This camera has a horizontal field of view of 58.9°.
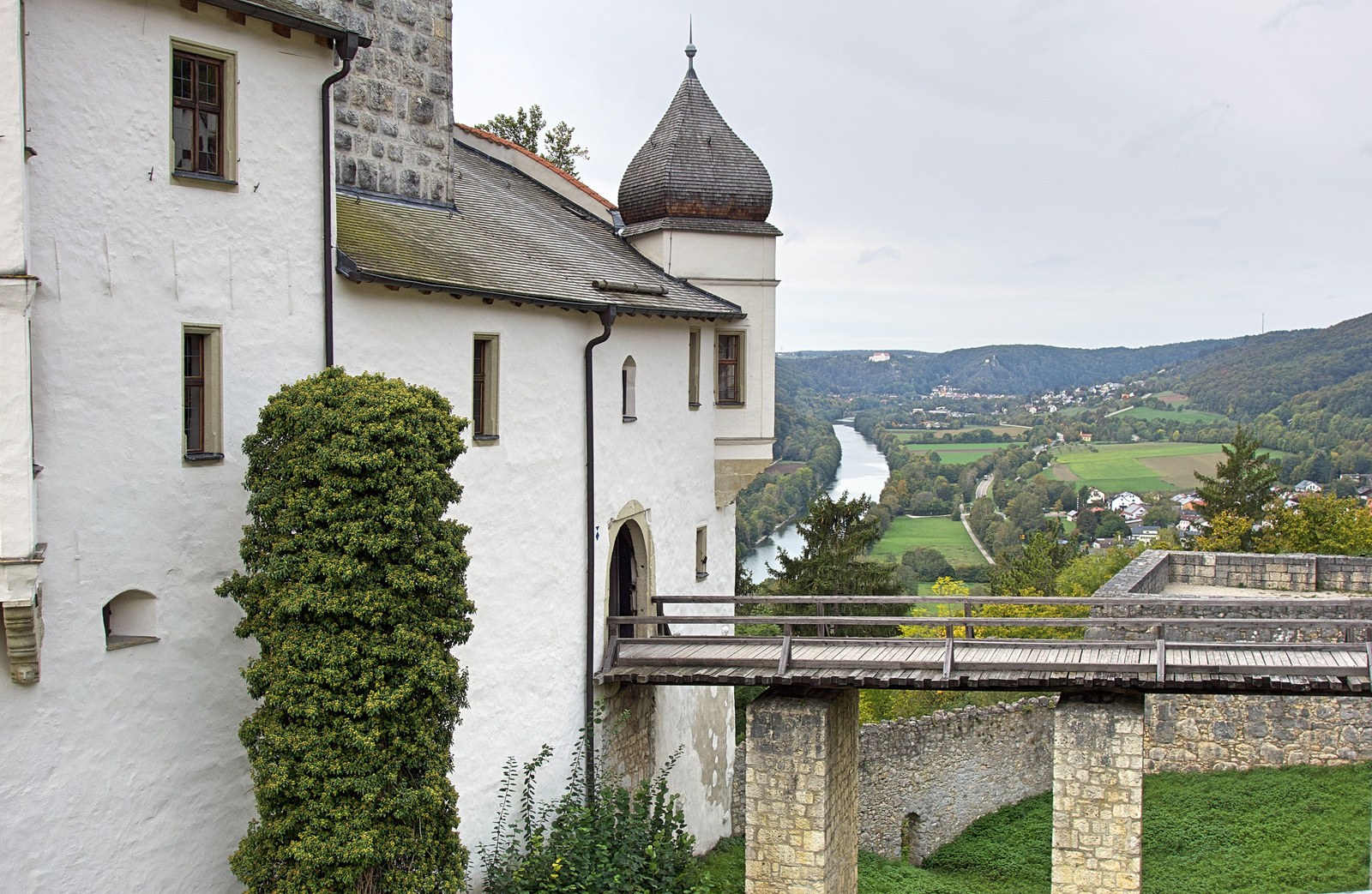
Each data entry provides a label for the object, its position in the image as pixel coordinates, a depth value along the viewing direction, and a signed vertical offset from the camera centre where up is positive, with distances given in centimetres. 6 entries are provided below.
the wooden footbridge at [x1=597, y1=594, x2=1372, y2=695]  1343 -291
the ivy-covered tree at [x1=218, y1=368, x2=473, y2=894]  951 -182
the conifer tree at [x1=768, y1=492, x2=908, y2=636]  4034 -506
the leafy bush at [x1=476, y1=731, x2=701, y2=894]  1287 -485
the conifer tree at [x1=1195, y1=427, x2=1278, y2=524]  4494 -267
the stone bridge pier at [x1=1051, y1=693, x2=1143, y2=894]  1362 -430
